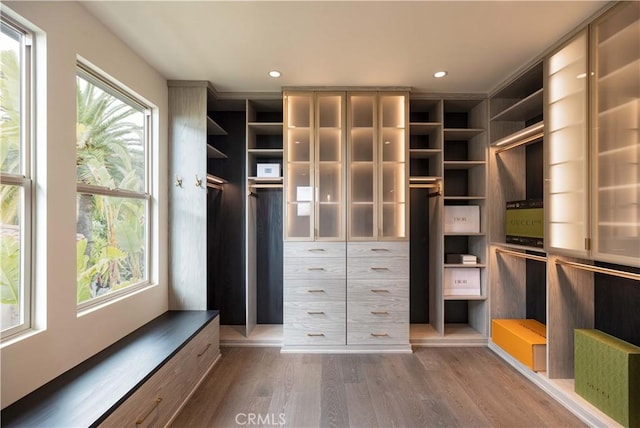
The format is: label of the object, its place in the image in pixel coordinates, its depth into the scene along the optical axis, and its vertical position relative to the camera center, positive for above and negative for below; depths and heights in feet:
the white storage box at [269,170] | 9.96 +1.49
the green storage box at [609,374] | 5.62 -3.30
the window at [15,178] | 4.74 +0.59
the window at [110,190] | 6.24 +0.58
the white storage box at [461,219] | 10.11 -0.18
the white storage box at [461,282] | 10.07 -2.33
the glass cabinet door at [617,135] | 5.43 +1.54
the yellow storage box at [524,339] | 7.84 -3.57
